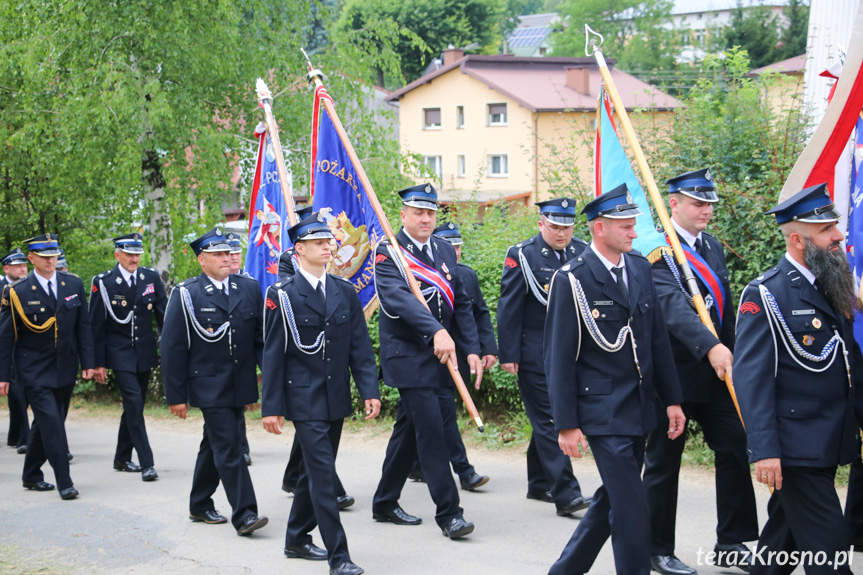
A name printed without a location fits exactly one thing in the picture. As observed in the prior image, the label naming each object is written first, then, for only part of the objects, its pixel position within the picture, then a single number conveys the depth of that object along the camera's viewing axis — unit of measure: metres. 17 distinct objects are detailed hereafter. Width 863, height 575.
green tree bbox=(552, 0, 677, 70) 73.25
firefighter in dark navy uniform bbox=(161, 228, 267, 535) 7.20
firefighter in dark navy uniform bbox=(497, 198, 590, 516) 7.22
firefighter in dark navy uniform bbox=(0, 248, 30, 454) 10.76
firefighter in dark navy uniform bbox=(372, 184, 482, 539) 6.67
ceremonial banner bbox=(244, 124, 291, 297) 10.38
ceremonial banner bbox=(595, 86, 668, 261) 6.32
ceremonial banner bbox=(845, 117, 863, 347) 6.17
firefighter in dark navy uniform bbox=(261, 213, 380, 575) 6.26
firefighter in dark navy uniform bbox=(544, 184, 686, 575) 5.06
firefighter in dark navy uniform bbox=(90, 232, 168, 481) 9.55
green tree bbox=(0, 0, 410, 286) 12.41
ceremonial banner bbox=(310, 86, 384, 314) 8.48
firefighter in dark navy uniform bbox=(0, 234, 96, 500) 8.80
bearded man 4.51
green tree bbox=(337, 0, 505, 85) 61.47
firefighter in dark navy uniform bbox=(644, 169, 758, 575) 5.75
